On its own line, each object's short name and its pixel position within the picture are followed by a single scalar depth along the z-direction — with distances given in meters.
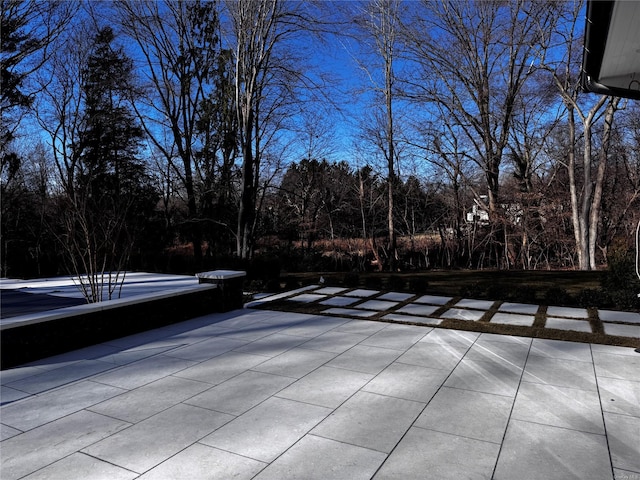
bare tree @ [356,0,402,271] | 15.12
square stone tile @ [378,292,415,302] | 6.81
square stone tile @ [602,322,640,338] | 4.57
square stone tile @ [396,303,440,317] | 5.79
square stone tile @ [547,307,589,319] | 5.48
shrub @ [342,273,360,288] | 8.08
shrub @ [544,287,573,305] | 6.17
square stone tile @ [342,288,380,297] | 7.20
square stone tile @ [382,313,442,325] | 5.26
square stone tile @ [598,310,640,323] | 5.17
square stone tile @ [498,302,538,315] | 5.71
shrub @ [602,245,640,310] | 5.78
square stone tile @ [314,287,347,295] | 7.49
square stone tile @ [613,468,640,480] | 2.03
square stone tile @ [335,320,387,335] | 4.96
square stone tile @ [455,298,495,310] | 6.03
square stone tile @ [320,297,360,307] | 6.53
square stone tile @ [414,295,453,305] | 6.46
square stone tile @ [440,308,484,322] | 5.40
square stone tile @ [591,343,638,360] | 3.96
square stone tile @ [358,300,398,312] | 6.20
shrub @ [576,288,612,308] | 6.01
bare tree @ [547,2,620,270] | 13.29
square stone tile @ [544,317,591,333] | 4.83
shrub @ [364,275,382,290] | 7.96
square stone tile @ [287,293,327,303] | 6.89
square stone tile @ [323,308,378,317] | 5.83
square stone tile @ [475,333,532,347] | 4.36
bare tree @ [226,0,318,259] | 10.41
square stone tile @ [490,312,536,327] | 5.07
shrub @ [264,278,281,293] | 7.98
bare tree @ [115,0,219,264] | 14.77
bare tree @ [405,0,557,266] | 14.80
